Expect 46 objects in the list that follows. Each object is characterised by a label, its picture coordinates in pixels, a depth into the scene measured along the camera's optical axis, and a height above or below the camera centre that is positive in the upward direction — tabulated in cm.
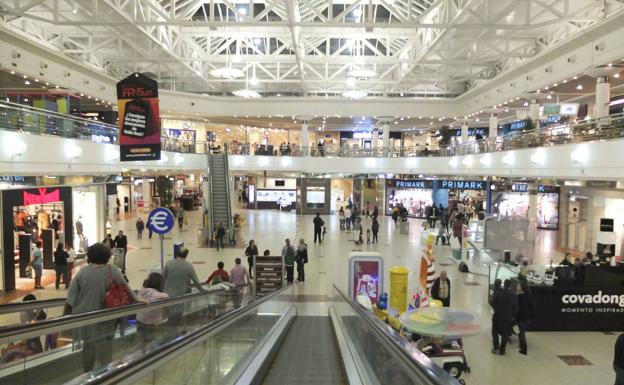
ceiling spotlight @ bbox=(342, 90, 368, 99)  2413 +471
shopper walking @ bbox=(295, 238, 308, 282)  1395 -258
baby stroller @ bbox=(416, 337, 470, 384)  695 -283
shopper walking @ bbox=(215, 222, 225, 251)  1950 -240
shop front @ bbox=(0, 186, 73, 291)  1241 -143
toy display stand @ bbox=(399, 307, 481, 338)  587 -207
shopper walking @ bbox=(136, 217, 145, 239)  2175 -236
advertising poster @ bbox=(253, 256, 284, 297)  1205 -259
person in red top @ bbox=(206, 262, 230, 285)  973 -220
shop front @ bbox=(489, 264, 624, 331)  984 -294
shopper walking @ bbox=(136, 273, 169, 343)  475 -160
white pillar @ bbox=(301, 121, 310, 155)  3163 +317
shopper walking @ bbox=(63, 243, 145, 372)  407 -106
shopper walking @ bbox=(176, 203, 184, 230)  2557 -216
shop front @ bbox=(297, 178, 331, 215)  3500 -133
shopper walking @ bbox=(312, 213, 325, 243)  2045 -226
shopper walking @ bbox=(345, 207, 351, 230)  2574 -240
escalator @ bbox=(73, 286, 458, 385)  240 -184
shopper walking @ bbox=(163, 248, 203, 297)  696 -155
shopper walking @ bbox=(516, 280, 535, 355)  860 -271
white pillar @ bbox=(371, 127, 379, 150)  3333 +302
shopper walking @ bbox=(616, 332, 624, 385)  605 -257
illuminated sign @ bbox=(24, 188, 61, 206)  1332 -54
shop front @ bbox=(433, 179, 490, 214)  2727 -134
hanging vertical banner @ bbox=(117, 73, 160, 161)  1118 +157
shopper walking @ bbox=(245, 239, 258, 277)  1399 -233
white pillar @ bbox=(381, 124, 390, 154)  3149 +313
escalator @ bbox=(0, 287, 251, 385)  317 -138
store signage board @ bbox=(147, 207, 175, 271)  760 -72
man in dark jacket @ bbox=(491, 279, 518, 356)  844 -263
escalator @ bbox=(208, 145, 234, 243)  2237 -72
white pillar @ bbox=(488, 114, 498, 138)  2569 +300
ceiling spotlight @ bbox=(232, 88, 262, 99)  2443 +486
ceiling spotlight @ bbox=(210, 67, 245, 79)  2122 +523
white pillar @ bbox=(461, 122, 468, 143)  3108 +317
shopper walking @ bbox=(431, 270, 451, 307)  990 -251
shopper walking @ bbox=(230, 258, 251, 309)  1061 -234
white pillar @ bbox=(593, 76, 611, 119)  1447 +276
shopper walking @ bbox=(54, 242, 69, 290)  1244 -233
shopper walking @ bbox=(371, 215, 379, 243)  2070 -235
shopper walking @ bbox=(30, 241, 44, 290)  1249 -242
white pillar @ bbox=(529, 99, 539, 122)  2105 +317
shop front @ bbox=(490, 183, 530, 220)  2550 -135
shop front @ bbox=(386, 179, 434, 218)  3180 -130
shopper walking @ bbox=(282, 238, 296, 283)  1328 -243
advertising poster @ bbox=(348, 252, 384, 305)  1049 -229
